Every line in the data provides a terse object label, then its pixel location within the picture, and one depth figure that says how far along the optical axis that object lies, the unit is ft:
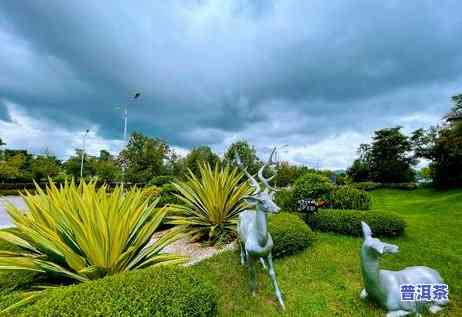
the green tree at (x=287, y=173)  112.48
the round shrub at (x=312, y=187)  26.50
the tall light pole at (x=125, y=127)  60.03
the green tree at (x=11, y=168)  73.82
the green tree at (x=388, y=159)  99.45
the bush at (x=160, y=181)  58.96
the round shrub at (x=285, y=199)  27.36
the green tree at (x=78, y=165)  111.24
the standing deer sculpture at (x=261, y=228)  9.07
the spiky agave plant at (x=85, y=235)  7.78
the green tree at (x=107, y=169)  101.34
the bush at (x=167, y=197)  27.78
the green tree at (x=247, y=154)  64.95
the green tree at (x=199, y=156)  91.56
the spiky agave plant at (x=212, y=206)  19.21
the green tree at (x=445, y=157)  61.72
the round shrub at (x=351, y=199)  26.99
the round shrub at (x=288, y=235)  15.74
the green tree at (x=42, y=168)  89.56
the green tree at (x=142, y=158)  86.58
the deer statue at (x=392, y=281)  8.73
